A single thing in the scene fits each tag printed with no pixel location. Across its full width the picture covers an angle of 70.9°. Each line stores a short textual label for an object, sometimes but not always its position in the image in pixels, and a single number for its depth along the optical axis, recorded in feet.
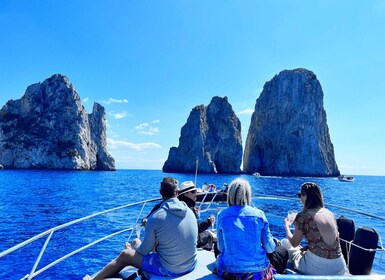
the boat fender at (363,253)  11.90
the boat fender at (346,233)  13.58
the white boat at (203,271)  7.91
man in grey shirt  10.13
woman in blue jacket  9.59
